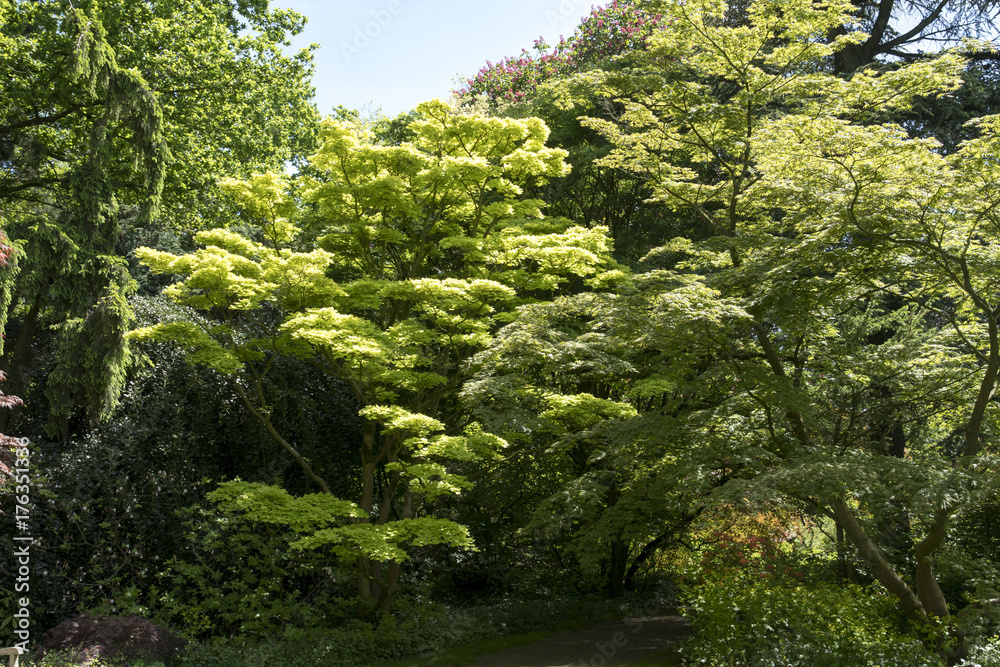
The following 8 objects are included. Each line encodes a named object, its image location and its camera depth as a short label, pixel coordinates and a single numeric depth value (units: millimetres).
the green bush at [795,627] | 5809
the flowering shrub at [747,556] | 8211
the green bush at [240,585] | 8227
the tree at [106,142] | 8492
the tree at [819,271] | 6211
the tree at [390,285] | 7688
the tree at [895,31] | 13906
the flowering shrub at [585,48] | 15211
